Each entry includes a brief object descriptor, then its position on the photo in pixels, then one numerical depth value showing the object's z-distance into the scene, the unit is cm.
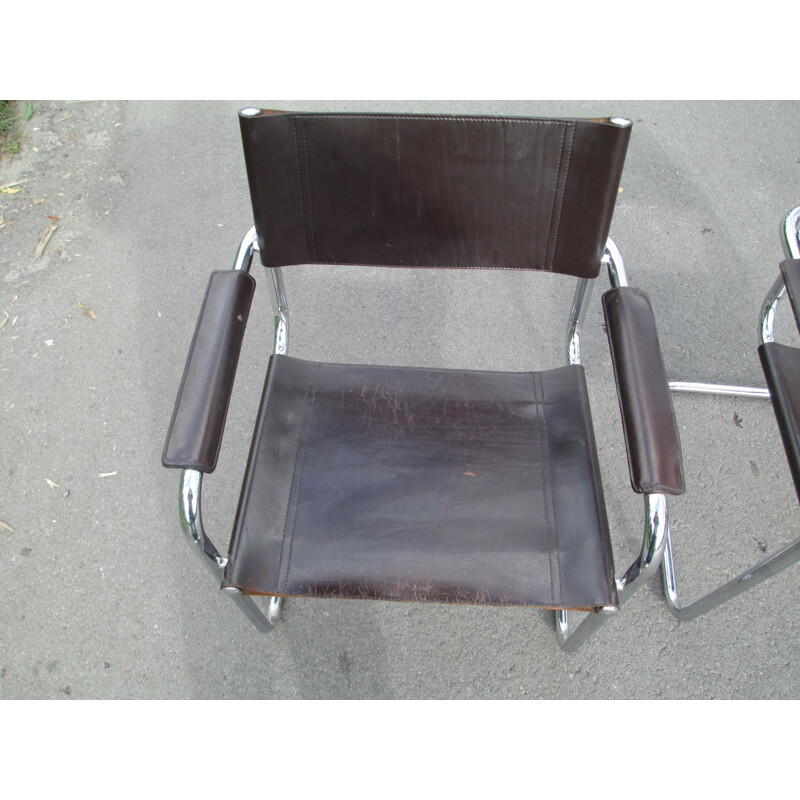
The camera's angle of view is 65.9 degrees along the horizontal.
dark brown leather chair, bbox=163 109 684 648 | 95
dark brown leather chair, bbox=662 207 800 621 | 106
